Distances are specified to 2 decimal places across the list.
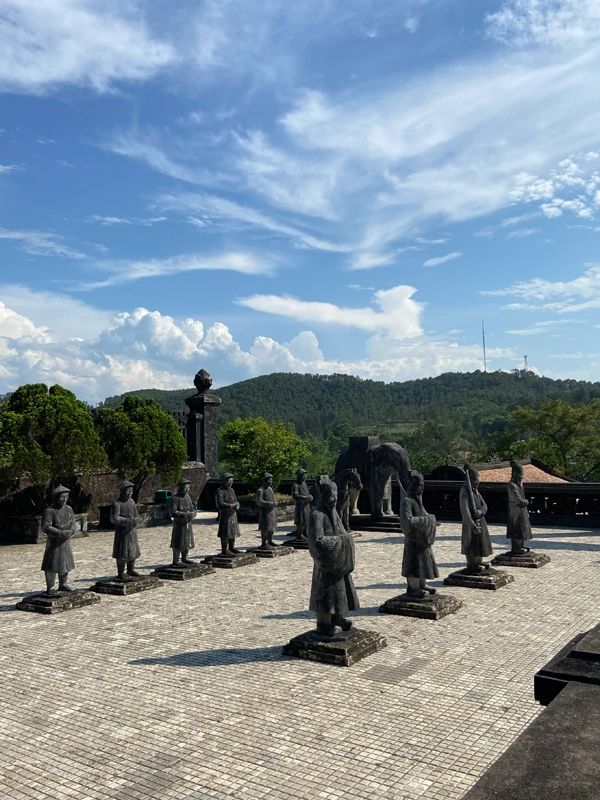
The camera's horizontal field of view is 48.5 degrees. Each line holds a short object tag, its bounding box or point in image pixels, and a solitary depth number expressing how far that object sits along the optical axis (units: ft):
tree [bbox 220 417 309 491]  79.41
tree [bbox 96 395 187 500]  70.33
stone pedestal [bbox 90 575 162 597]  40.29
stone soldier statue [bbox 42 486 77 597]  37.14
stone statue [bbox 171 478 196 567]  46.06
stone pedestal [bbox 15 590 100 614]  36.14
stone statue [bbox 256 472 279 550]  53.16
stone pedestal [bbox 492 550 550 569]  44.60
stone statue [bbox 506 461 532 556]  45.60
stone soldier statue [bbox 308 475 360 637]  27.20
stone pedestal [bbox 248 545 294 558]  52.44
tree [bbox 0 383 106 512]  59.16
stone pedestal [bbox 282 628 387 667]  26.43
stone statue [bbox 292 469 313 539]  56.80
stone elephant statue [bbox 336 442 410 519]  59.93
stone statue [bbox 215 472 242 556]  49.96
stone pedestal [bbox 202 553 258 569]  48.42
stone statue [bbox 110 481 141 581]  41.14
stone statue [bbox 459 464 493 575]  39.24
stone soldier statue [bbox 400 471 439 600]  33.58
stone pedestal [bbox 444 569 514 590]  38.78
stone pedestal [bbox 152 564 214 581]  44.52
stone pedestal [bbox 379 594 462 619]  32.68
